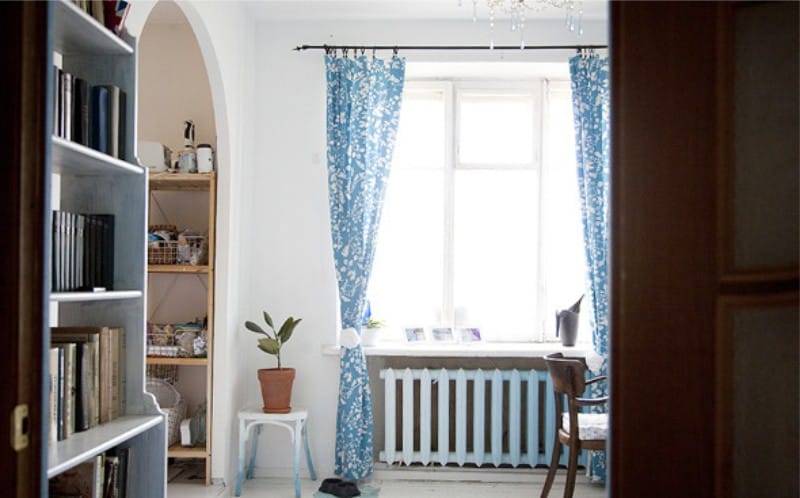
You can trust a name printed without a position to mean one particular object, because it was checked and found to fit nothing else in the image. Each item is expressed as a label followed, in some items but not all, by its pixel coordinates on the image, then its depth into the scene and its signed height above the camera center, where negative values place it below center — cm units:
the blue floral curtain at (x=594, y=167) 445 +57
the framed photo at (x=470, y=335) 476 -49
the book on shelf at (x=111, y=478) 221 -67
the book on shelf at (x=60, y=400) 198 -39
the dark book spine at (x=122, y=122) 223 +41
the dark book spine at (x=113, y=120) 217 +40
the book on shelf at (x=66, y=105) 199 +41
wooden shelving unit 413 -15
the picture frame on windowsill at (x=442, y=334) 477 -48
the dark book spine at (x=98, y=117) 212 +40
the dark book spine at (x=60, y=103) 197 +41
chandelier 420 +149
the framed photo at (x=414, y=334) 477 -49
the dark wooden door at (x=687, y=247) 107 +2
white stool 412 -92
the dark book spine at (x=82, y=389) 208 -38
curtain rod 454 +131
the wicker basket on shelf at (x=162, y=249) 425 +5
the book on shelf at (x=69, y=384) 201 -35
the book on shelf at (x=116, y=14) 214 +72
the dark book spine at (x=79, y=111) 206 +41
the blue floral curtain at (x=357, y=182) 440 +46
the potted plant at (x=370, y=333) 460 -46
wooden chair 360 -77
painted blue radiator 453 -97
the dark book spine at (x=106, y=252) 221 +1
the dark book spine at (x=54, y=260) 194 -1
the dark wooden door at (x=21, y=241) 119 +3
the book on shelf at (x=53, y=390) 195 -35
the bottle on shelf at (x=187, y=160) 427 +56
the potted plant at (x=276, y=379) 418 -68
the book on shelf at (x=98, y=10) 209 +70
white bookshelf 222 +6
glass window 491 +31
